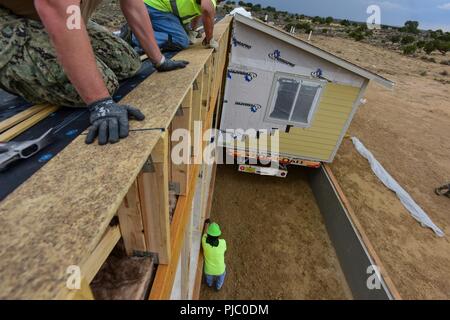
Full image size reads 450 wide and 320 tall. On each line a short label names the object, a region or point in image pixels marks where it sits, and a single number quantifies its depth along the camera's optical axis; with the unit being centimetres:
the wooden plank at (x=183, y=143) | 187
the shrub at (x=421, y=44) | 3054
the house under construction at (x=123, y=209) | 64
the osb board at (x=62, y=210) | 60
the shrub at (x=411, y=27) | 4631
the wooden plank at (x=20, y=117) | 146
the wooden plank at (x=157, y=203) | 118
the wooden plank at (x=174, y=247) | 146
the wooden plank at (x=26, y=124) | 137
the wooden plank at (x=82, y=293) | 60
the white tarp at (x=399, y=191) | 673
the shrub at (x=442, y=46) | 2941
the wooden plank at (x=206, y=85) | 282
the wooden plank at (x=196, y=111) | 229
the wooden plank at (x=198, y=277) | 482
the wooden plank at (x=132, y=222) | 125
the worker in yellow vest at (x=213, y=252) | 512
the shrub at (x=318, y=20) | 4847
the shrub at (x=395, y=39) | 3488
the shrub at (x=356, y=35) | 3459
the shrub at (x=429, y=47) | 2919
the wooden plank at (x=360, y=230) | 457
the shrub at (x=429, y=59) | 2645
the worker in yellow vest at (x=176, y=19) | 349
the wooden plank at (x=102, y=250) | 99
